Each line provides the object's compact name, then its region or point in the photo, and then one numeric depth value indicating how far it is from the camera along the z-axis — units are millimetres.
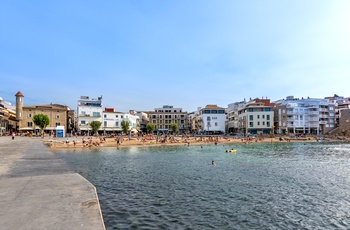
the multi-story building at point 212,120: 111000
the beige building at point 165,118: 129625
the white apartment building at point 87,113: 92625
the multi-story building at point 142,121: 124931
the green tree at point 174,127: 116938
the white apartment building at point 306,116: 100625
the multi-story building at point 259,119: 99625
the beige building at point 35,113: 82500
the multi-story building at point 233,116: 115750
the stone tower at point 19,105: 81938
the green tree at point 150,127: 110581
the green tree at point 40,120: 74875
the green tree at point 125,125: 96875
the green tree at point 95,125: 87625
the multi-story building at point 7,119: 78000
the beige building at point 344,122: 96312
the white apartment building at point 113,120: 97069
